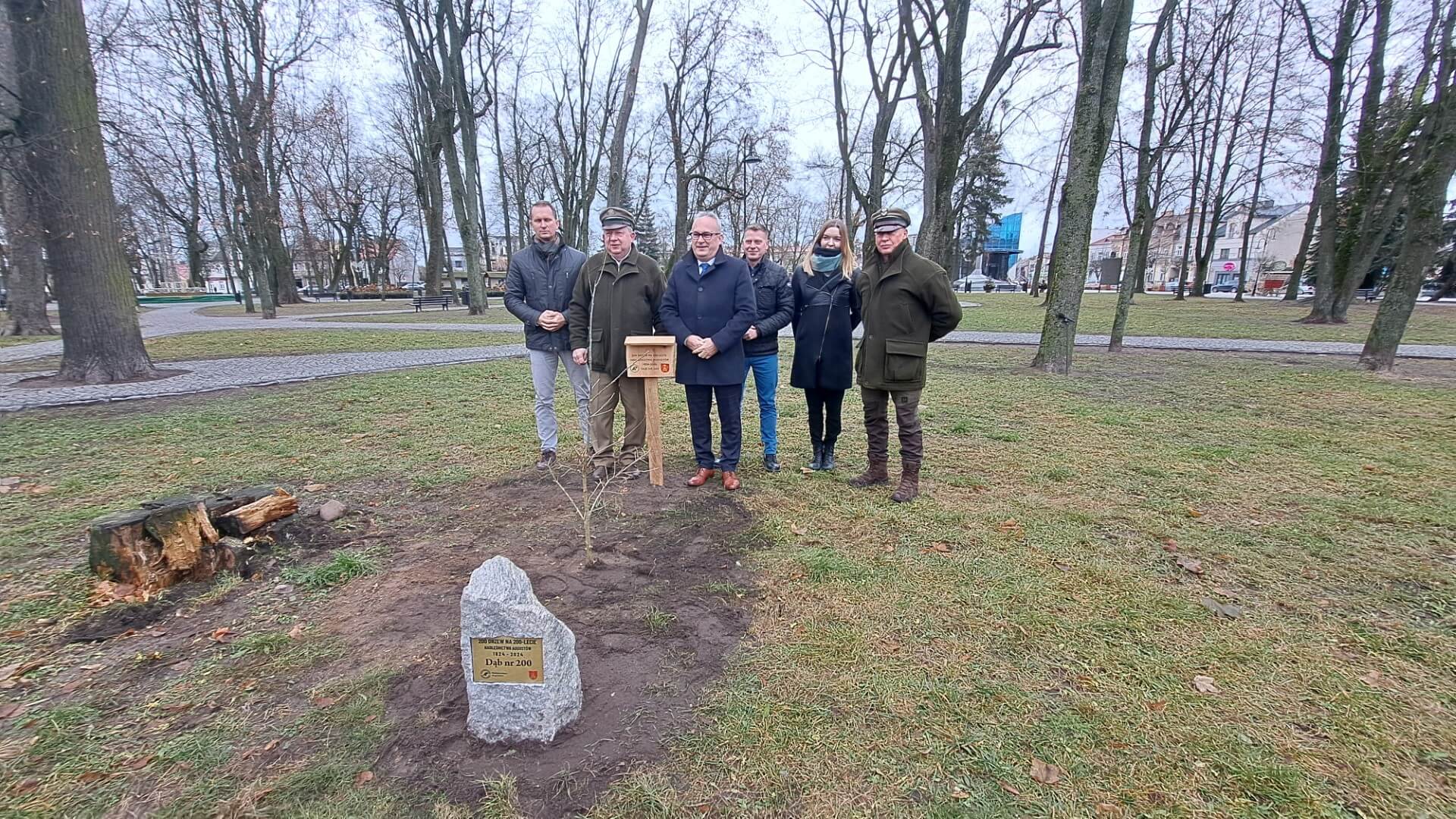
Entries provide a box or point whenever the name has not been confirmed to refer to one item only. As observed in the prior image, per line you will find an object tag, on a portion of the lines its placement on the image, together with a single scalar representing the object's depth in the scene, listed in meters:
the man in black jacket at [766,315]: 4.61
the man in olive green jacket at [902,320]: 4.07
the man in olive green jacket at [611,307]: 4.38
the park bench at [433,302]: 27.60
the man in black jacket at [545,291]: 4.67
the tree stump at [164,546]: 2.84
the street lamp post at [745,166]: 22.43
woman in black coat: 4.60
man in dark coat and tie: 4.23
